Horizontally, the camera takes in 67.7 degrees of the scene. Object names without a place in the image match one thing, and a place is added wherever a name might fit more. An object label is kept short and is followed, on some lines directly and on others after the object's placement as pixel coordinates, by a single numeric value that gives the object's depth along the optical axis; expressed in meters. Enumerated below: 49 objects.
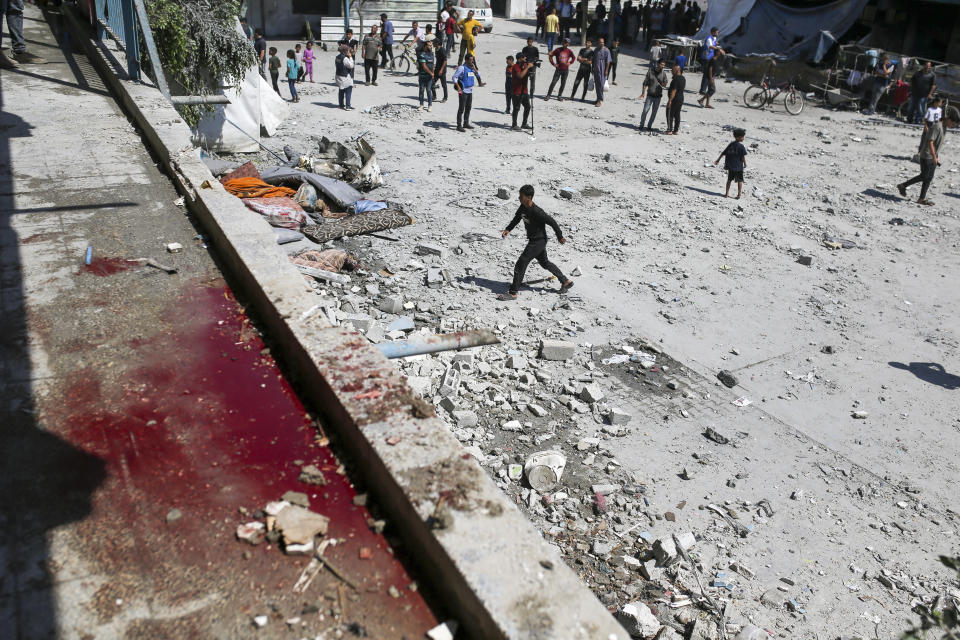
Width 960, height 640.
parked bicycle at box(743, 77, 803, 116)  20.69
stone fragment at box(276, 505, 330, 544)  2.89
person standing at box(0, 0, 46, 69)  9.91
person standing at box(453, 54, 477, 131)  15.85
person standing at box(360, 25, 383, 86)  19.88
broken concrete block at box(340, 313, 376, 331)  7.63
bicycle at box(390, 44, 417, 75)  22.94
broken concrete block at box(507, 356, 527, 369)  7.29
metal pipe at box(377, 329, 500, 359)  4.57
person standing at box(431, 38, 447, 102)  18.03
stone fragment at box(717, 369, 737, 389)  7.46
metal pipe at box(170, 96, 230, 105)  8.77
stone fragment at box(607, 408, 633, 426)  6.62
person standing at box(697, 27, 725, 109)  20.55
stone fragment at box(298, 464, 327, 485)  3.23
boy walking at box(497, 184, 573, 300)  8.67
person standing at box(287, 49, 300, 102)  17.44
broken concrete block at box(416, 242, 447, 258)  9.83
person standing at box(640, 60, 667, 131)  16.89
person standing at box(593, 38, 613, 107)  19.44
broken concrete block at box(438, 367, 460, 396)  6.76
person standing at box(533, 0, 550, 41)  30.41
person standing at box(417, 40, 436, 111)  17.56
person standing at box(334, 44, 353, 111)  16.53
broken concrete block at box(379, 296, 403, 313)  8.24
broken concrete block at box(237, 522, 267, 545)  2.91
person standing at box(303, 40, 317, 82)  19.84
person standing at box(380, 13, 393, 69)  22.69
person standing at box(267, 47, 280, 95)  17.12
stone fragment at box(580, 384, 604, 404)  6.87
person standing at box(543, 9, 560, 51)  26.81
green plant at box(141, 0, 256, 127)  10.95
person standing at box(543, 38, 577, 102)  19.39
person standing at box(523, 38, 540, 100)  18.75
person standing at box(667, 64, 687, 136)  16.89
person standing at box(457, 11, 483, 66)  21.88
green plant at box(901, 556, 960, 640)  2.20
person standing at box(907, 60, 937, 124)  19.92
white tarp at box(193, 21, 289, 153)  12.71
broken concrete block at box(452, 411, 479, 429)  6.38
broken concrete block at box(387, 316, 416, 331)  7.84
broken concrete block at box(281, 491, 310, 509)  3.10
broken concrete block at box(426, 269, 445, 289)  9.01
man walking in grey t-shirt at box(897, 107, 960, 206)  13.05
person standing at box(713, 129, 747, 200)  12.38
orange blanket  10.41
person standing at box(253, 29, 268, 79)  17.58
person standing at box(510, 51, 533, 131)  16.39
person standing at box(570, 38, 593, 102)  19.61
